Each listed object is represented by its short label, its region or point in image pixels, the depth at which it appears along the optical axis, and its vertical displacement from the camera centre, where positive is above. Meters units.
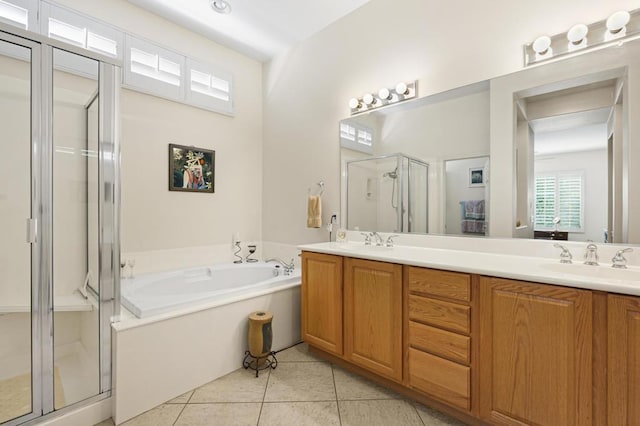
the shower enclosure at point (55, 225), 1.60 -0.08
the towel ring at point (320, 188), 3.02 +0.25
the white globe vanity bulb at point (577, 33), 1.62 +0.99
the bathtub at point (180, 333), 1.73 -0.83
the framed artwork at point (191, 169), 2.96 +0.45
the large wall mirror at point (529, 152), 1.56 +0.37
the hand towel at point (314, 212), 2.92 +0.00
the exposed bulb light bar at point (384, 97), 2.35 +0.98
